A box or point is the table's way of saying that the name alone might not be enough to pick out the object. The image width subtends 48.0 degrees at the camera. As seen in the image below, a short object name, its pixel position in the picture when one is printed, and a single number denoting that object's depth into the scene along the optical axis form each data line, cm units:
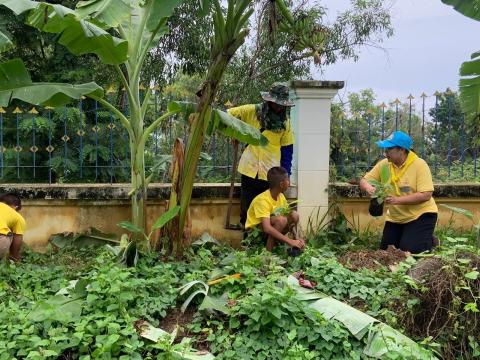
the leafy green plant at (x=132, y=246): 450
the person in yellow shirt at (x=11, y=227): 504
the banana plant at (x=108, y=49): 403
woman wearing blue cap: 526
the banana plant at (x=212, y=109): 464
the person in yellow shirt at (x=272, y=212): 520
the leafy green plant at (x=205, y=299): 362
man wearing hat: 572
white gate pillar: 613
